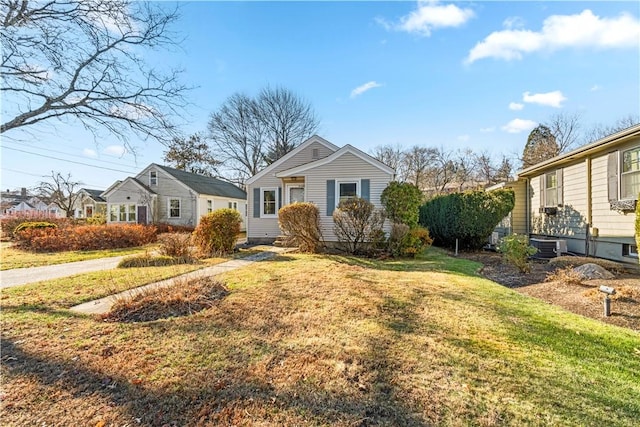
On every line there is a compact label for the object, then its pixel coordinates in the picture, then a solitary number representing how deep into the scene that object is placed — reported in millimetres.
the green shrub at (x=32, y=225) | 15073
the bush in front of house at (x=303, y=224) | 10719
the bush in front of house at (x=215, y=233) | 10703
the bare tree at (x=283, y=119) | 28672
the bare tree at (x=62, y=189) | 30856
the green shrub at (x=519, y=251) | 7672
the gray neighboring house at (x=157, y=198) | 22812
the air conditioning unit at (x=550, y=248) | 10102
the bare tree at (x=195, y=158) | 32906
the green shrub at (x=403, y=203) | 10875
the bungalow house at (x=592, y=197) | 7770
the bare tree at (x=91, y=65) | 6863
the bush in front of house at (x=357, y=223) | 10359
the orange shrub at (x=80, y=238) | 13195
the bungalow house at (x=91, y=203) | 29703
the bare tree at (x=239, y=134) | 29078
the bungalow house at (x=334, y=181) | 12141
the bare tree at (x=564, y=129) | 26438
